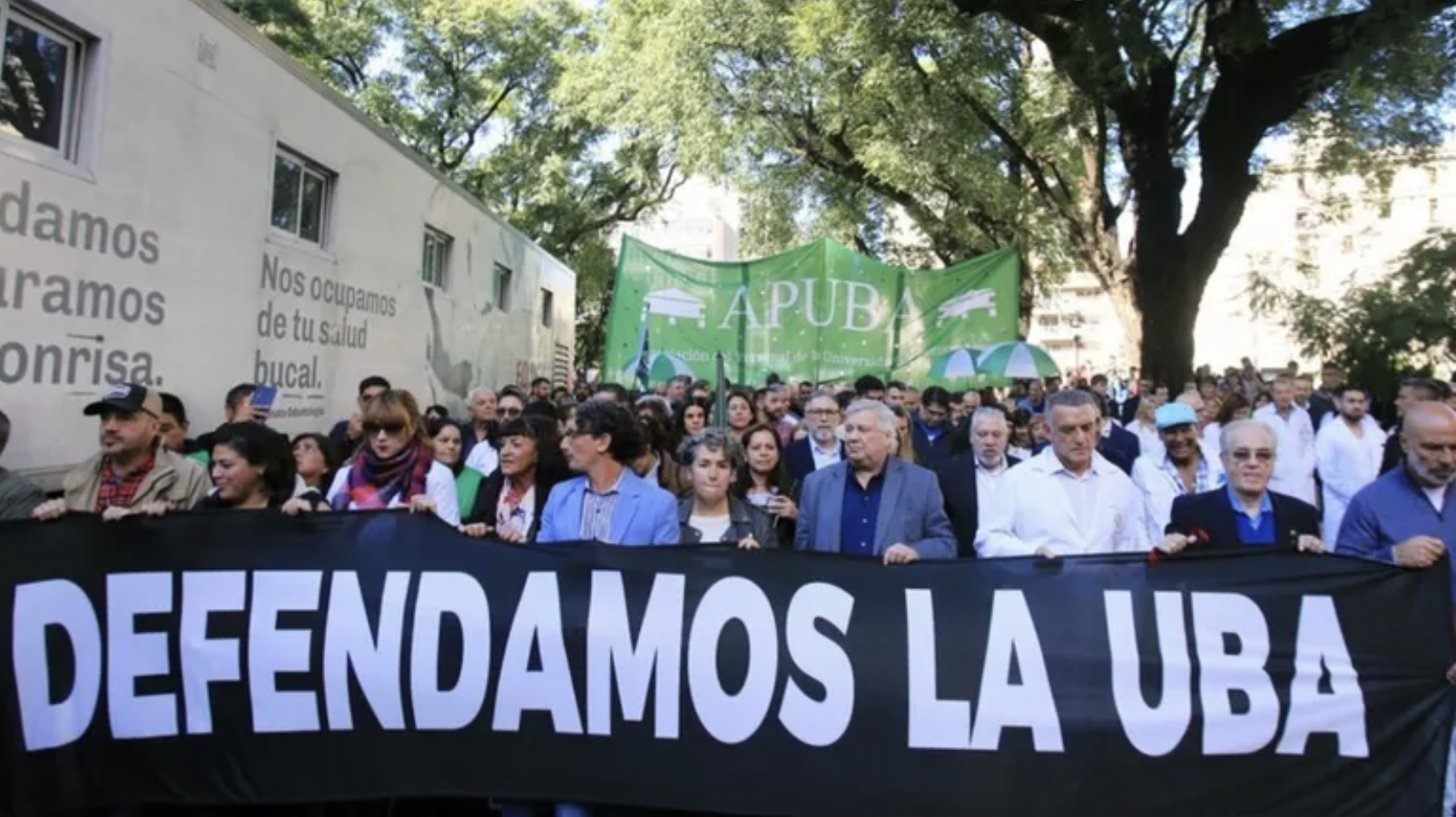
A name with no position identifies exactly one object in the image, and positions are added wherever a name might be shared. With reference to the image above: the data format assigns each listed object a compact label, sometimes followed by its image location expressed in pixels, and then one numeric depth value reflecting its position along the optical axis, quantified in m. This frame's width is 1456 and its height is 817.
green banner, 9.98
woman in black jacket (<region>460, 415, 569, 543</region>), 4.56
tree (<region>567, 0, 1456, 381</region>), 11.84
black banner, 3.28
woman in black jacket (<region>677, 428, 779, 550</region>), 3.99
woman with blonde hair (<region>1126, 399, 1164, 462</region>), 6.76
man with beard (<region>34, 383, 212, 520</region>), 3.73
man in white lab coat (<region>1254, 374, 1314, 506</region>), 7.46
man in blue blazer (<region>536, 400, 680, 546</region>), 3.77
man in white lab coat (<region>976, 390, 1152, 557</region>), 3.78
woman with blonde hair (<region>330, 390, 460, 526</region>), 4.45
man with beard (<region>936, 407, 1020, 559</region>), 4.97
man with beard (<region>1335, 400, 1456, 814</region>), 3.47
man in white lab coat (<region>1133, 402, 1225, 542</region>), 4.71
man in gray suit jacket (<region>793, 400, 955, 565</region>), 3.89
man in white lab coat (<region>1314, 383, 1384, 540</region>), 7.20
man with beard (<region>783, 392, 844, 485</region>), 6.02
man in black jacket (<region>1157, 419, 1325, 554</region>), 3.69
